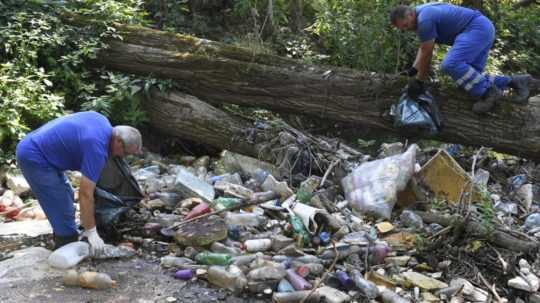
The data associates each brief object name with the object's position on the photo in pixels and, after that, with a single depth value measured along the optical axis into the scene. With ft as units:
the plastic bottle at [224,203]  15.11
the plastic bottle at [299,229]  14.03
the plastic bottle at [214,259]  12.93
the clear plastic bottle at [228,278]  12.21
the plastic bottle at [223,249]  13.52
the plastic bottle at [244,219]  14.62
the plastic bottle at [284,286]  12.09
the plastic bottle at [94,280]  12.05
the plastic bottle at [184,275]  12.72
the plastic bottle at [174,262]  13.20
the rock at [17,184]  17.18
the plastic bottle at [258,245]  13.67
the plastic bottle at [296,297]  11.71
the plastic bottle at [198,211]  14.61
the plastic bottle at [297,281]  12.12
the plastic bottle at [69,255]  12.73
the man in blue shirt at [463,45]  16.88
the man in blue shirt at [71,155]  12.41
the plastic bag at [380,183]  15.67
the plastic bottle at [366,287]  12.17
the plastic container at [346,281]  12.43
